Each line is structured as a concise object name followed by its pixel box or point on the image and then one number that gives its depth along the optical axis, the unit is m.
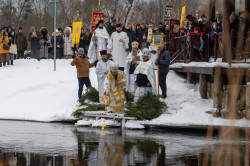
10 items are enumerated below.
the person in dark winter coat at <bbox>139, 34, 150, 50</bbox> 19.57
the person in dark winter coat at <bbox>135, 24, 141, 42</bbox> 20.95
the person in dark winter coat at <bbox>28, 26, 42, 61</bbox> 24.55
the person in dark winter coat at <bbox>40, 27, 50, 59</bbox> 24.88
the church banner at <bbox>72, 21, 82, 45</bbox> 22.20
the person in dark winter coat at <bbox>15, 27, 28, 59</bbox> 25.59
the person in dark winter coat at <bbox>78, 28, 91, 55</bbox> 22.92
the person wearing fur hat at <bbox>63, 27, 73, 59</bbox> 24.27
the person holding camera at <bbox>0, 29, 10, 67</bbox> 23.30
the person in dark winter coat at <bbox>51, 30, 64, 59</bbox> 24.23
